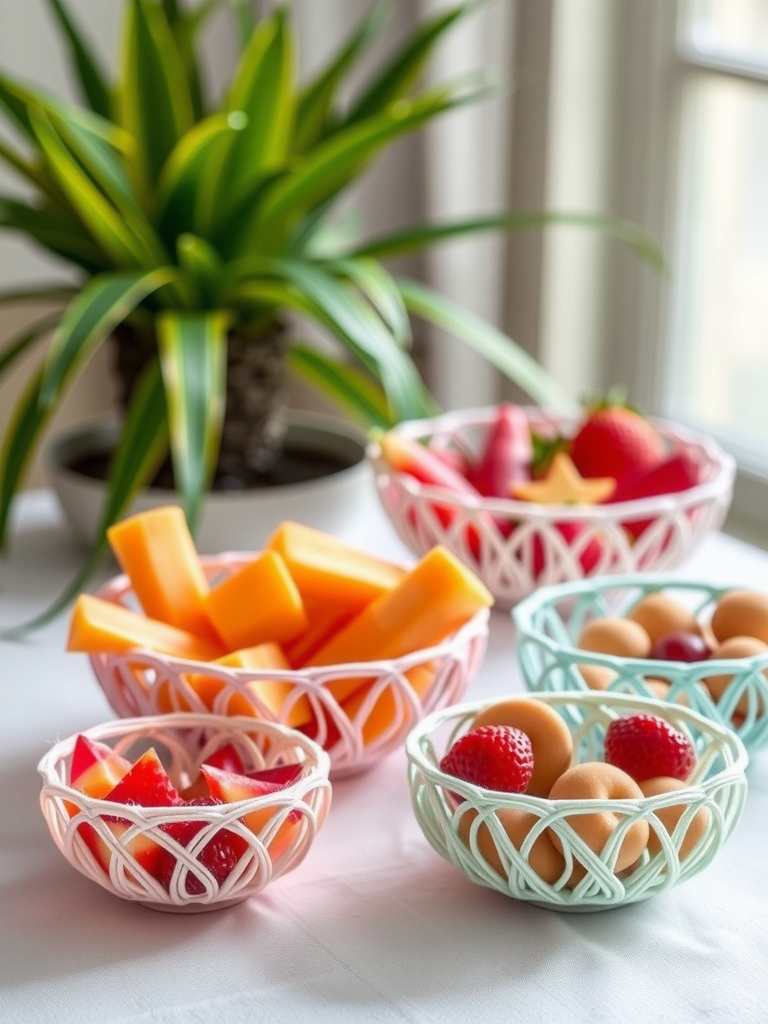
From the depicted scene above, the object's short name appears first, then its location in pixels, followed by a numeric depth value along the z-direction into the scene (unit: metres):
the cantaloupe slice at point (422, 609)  0.81
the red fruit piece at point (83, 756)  0.75
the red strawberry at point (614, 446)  0.98
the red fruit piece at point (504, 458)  0.98
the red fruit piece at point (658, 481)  0.95
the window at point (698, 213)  1.32
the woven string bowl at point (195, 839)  0.71
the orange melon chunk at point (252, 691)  0.78
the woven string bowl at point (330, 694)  0.78
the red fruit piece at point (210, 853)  0.72
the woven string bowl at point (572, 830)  0.70
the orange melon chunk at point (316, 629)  0.83
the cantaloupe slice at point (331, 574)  0.83
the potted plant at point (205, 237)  1.00
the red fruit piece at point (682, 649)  0.83
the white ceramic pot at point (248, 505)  1.02
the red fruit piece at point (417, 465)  0.96
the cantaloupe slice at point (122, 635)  0.80
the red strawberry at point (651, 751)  0.74
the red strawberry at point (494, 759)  0.72
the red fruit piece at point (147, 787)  0.72
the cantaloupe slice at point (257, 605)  0.82
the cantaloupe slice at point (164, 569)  0.84
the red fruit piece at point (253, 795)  0.72
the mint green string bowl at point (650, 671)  0.80
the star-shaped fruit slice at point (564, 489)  0.94
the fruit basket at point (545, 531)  0.91
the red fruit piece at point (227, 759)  0.78
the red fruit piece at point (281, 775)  0.75
